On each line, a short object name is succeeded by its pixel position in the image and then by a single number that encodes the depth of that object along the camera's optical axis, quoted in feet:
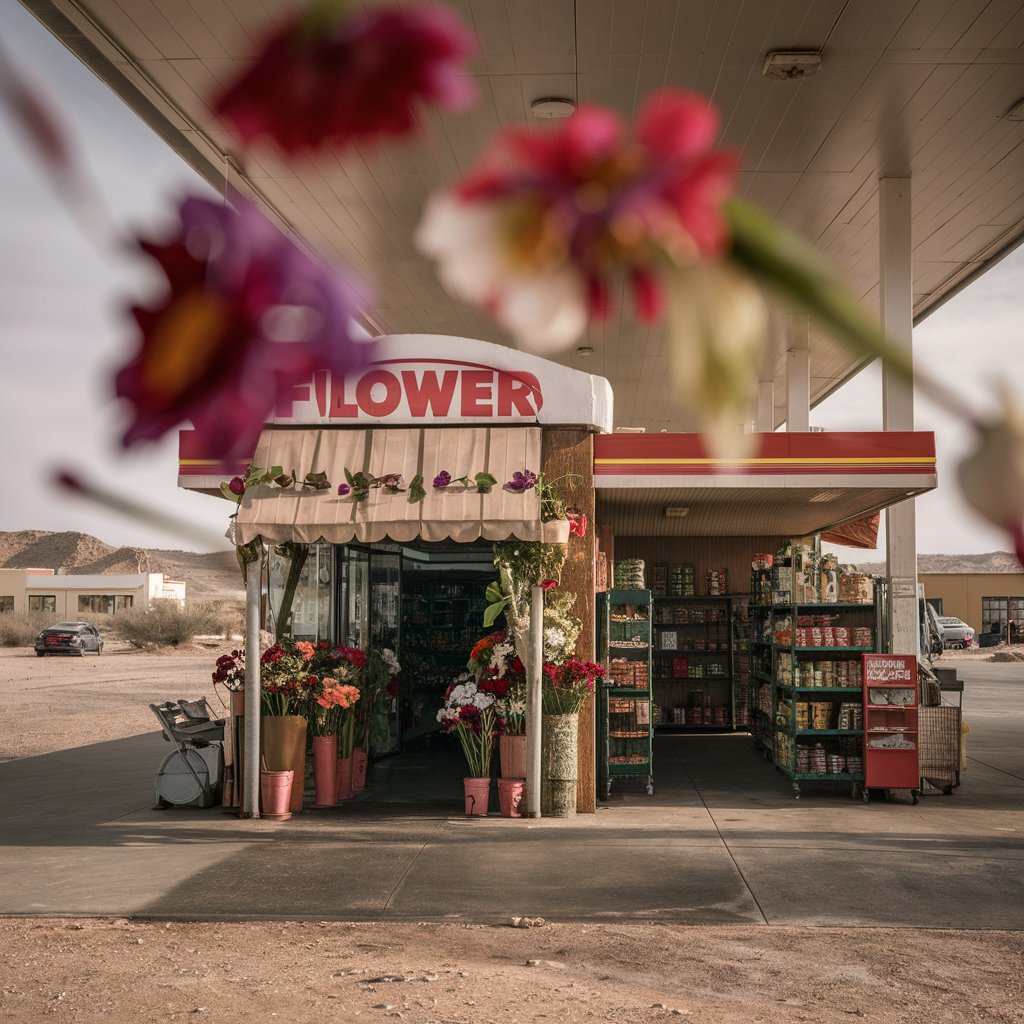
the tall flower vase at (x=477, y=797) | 32.07
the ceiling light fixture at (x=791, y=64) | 25.86
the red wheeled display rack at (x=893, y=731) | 34.73
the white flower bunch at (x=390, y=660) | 39.58
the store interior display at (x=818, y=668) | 36.27
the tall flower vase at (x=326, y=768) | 33.94
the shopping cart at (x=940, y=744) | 36.04
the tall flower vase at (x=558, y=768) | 32.17
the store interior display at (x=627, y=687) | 36.50
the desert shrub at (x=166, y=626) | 143.43
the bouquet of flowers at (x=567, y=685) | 32.60
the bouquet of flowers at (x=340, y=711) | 33.04
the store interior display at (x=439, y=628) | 48.21
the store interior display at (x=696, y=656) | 55.77
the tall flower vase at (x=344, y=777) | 35.01
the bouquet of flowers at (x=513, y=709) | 32.96
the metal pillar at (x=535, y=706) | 31.48
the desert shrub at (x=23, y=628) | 156.66
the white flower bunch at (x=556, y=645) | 32.42
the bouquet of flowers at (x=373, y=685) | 37.01
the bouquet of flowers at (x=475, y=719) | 32.58
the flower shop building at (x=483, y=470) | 32.04
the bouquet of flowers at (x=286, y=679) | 32.86
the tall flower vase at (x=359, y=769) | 36.42
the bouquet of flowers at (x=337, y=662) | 34.78
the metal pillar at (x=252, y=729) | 31.68
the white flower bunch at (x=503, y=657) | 33.14
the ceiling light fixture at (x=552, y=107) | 24.76
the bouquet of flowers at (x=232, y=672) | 33.76
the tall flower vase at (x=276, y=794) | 32.14
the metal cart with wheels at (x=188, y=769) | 33.94
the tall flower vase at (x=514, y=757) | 32.68
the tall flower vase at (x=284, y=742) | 32.65
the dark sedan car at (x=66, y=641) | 137.69
